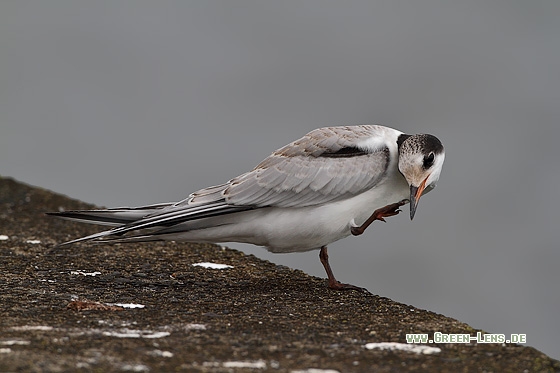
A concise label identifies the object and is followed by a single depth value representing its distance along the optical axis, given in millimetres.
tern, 9445
